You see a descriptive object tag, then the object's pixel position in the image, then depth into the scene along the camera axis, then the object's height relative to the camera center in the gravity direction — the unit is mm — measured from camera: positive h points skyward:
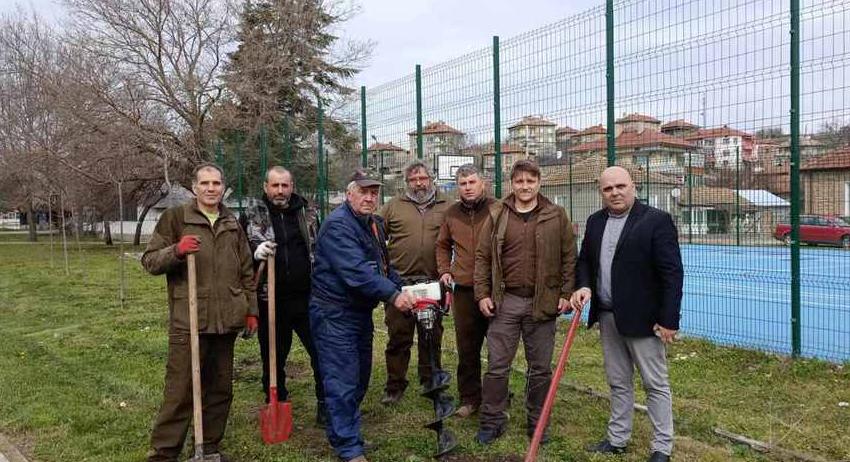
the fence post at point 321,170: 11031 +701
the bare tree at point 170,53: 17484 +4349
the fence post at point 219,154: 14430 +1318
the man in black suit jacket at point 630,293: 3652 -476
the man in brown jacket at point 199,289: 3922 -428
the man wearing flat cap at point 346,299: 3908 -510
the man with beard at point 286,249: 4562 -237
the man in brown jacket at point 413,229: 5059 -131
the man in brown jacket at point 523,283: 4152 -456
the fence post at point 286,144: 12195 +1263
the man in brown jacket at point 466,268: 4676 -400
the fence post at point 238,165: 13336 +998
